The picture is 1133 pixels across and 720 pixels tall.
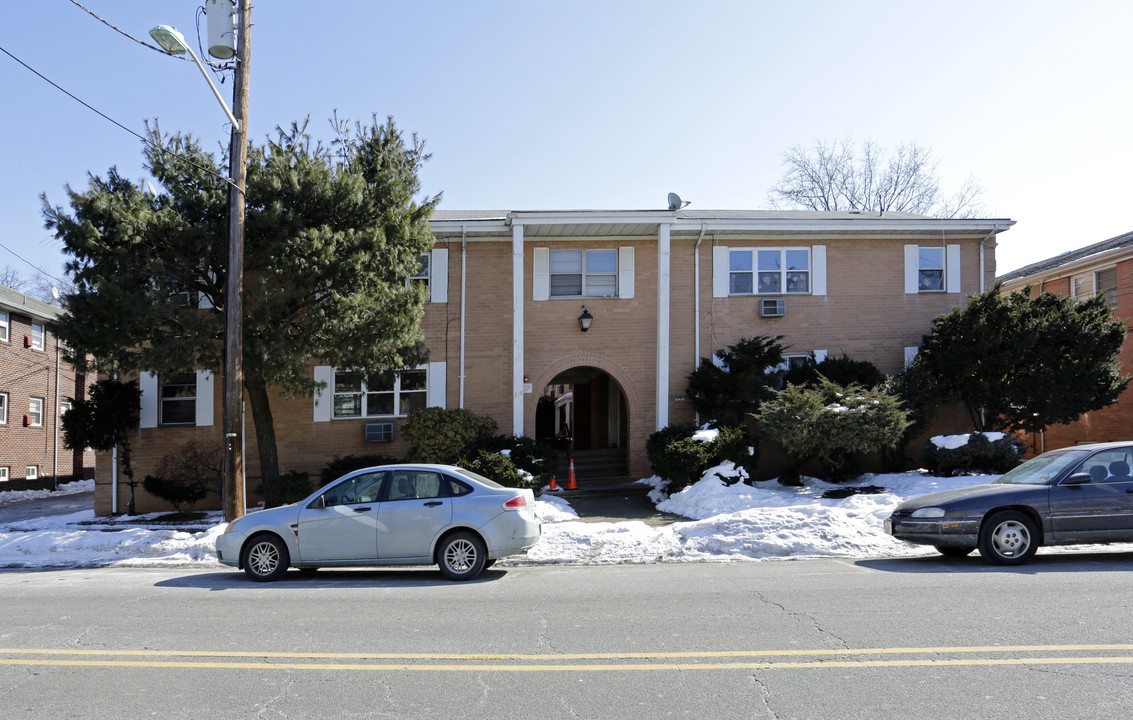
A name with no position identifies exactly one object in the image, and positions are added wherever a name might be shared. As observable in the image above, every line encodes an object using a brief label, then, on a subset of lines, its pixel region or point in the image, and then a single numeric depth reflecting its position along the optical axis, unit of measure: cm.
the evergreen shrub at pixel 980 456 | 1614
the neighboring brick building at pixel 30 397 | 2795
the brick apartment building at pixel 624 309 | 1823
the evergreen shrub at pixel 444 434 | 1659
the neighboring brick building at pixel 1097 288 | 2314
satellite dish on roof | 1919
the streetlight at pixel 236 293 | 1285
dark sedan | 928
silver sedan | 957
